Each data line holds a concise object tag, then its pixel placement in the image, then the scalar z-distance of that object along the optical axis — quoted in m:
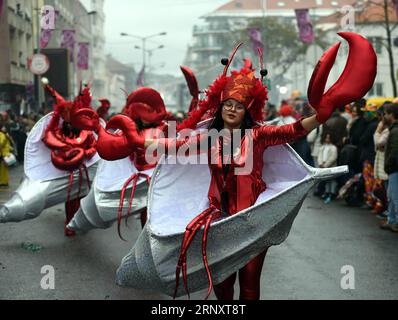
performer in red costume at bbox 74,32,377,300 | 4.77
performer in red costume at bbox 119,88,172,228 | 7.99
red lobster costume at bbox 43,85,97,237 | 8.96
